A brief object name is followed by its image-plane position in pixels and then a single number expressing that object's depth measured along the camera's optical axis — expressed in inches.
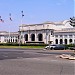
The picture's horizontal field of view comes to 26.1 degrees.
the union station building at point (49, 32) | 3500.1
